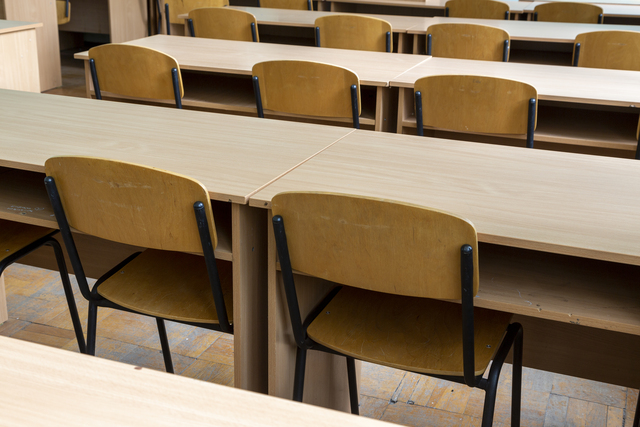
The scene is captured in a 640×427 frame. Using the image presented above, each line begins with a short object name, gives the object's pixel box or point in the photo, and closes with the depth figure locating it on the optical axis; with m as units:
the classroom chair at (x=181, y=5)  5.82
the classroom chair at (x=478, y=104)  2.46
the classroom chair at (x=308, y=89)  2.67
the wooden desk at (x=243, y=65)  2.91
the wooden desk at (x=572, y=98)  2.62
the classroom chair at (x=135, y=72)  2.87
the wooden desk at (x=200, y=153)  1.52
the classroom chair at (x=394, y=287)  1.23
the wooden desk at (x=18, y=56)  3.49
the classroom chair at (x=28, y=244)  1.89
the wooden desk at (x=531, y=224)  1.31
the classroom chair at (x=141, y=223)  1.39
